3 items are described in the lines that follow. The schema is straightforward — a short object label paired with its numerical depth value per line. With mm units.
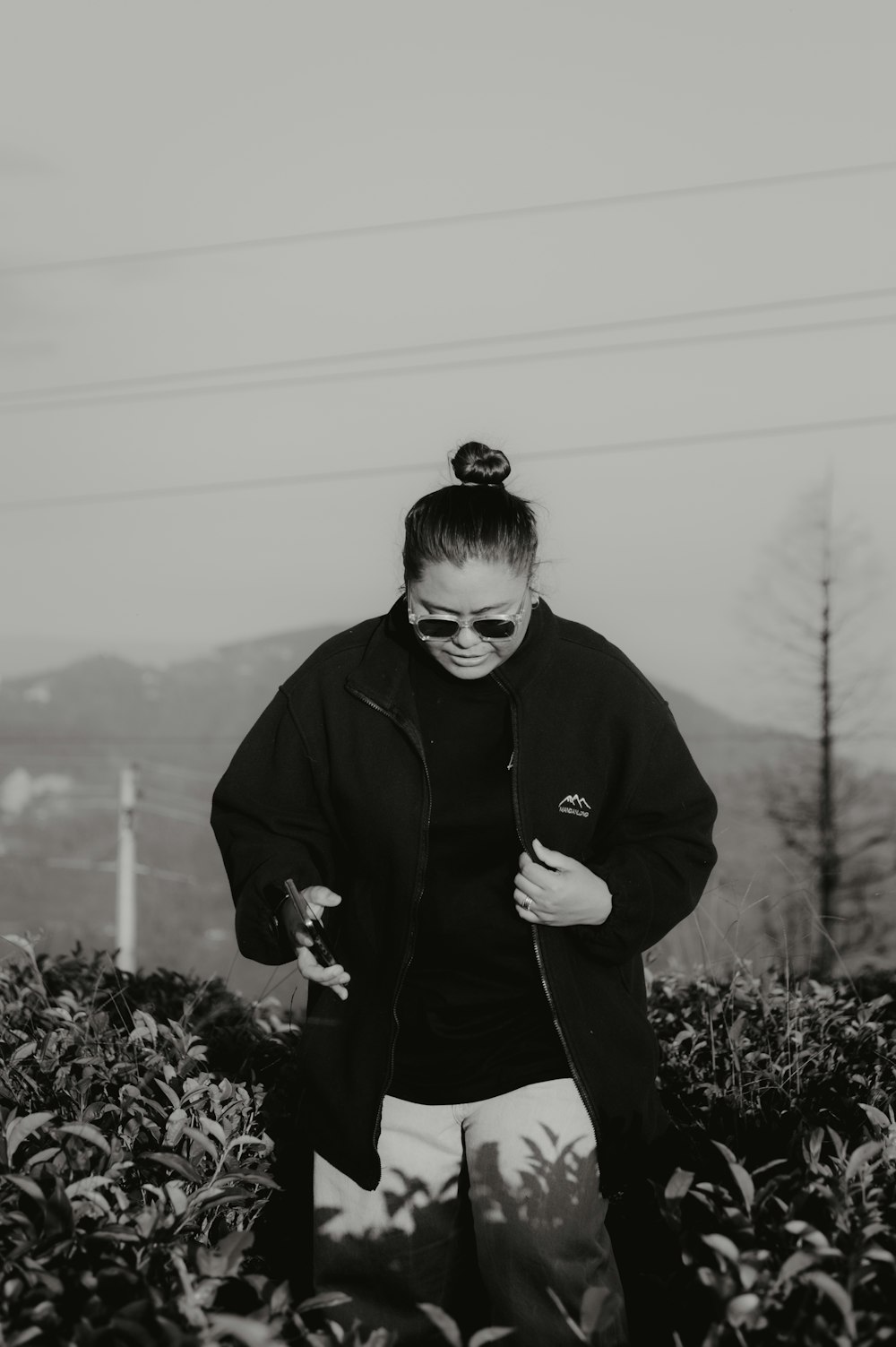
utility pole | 13562
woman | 2719
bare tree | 22438
